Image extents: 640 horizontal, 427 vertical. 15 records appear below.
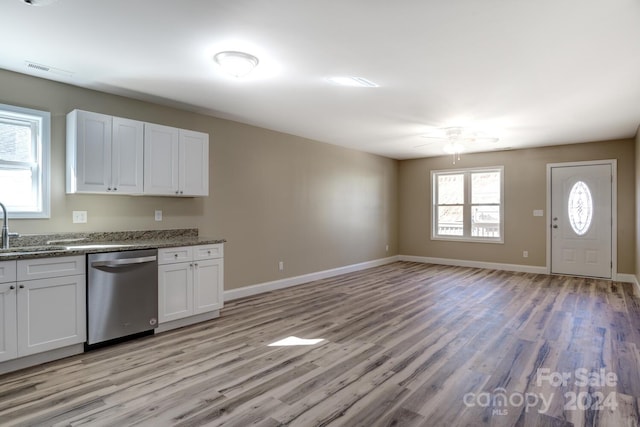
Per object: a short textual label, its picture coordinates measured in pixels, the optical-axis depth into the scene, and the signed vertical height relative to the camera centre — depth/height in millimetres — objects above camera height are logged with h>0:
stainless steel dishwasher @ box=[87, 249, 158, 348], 3076 -754
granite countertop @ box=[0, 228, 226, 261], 2842 -298
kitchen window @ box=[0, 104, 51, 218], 3172 +481
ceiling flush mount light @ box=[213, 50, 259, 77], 2851 +1262
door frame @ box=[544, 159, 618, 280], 6090 +6
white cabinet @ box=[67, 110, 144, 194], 3320 +588
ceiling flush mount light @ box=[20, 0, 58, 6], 2119 +1282
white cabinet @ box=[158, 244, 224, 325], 3559 -731
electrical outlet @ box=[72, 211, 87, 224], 3521 -43
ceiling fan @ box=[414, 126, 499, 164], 5371 +1264
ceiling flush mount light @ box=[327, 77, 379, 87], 3400 +1315
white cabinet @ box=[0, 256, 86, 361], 2648 -749
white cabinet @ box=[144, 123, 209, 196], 3805 +590
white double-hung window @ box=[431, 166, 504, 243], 7406 +203
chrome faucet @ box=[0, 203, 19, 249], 2924 -155
